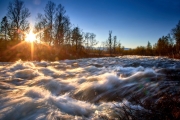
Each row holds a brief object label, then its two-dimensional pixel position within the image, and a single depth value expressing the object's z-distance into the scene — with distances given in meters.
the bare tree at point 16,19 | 29.77
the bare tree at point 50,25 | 31.88
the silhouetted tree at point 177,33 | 42.64
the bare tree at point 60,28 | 32.50
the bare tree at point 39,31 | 38.45
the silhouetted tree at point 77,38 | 43.51
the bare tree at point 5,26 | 37.89
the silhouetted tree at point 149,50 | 55.36
